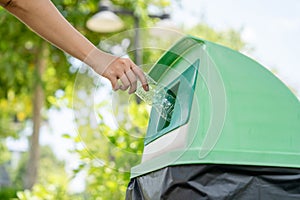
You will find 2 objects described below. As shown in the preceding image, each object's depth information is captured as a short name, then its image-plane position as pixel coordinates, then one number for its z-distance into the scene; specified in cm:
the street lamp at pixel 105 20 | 673
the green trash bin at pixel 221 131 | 200
